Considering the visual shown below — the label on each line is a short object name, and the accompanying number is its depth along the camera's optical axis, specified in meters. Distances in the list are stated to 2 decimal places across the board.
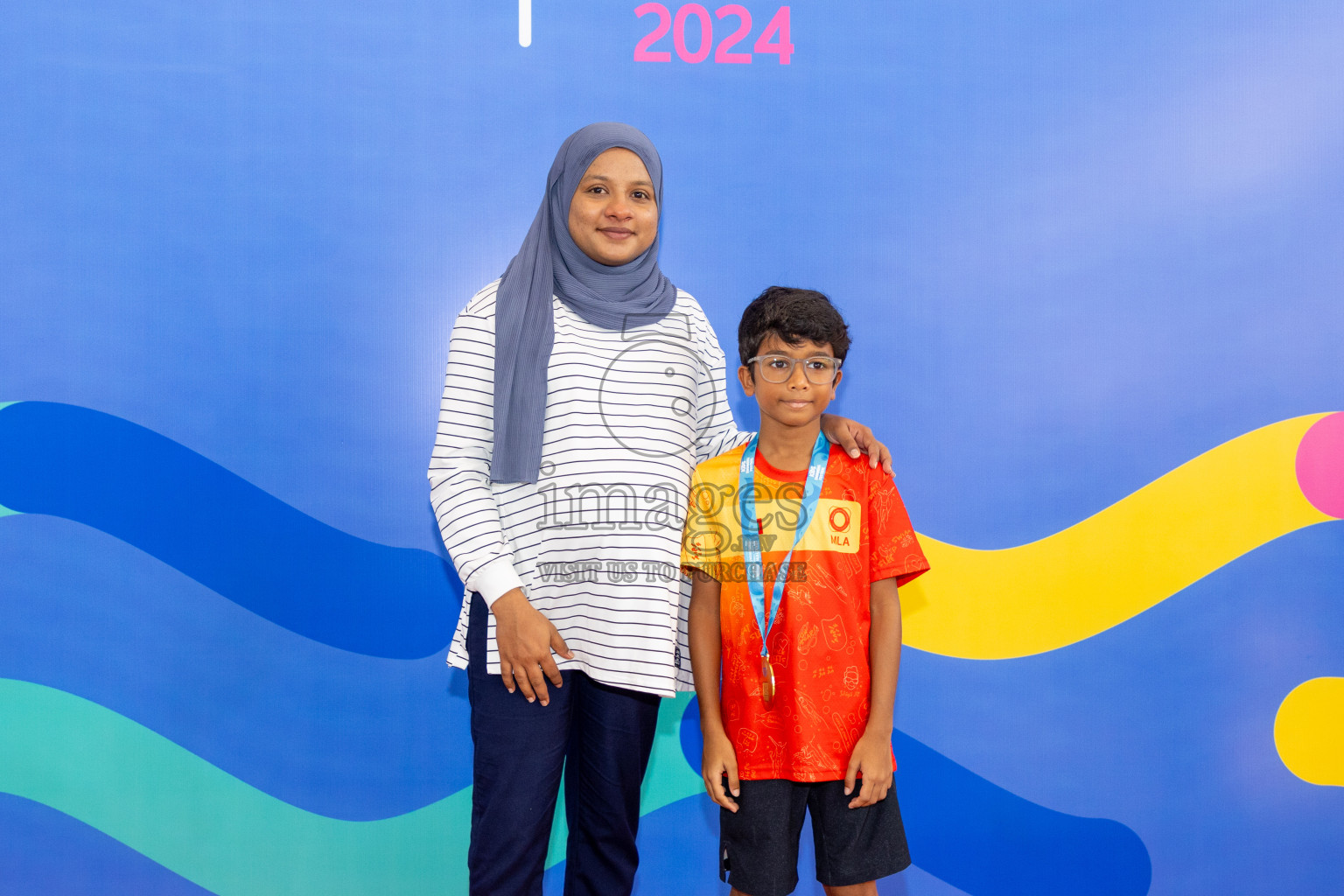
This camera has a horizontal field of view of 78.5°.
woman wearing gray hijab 1.28
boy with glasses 1.28
